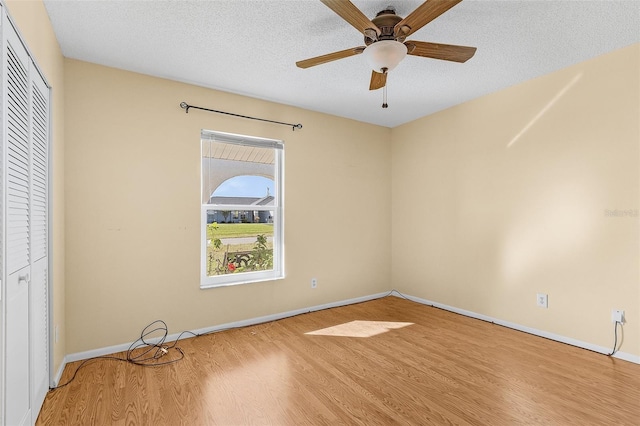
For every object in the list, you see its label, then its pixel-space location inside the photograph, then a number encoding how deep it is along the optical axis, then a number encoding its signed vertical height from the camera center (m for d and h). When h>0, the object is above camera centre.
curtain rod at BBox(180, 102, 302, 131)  3.15 +1.02
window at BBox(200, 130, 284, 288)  3.39 +0.00
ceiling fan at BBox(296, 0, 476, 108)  1.73 +1.06
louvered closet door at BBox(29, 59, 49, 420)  1.81 -0.21
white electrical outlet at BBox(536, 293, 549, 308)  3.08 -0.87
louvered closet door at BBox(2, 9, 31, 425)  1.43 -0.08
